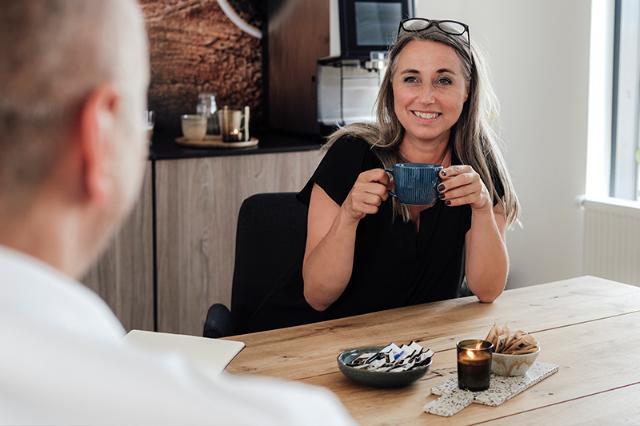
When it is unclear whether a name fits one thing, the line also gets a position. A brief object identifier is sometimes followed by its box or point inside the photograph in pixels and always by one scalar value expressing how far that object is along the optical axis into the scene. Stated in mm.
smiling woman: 2248
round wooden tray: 3635
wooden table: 1530
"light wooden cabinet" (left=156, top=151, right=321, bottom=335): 3559
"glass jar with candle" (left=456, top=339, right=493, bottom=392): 1592
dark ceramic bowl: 1581
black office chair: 2523
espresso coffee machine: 3727
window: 4109
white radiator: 3879
